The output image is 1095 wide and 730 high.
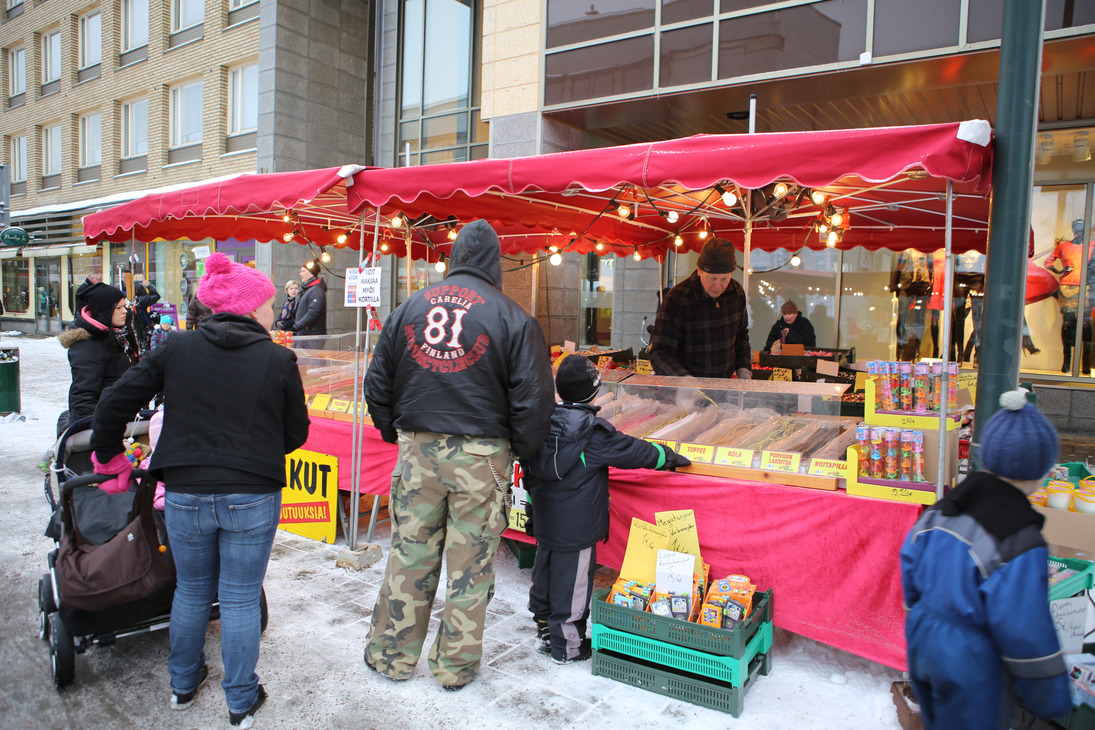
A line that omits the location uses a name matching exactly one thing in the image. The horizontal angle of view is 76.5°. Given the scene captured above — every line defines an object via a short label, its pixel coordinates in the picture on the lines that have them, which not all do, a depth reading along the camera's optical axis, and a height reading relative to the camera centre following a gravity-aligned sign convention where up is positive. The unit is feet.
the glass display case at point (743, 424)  12.19 -1.90
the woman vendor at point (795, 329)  33.37 +0.15
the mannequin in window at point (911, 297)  35.96 +2.06
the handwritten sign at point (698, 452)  12.69 -2.28
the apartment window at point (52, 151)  75.10 +16.98
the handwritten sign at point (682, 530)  12.01 -3.50
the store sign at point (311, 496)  17.31 -4.62
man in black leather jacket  10.28 -1.74
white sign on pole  16.07 +0.68
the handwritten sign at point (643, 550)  11.89 -3.86
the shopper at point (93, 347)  18.53 -1.06
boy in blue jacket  6.06 -2.31
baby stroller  10.06 -3.86
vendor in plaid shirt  19.47 -0.03
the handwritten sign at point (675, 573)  11.03 -3.93
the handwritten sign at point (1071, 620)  9.27 -3.73
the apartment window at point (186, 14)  58.23 +25.19
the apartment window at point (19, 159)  80.02 +16.99
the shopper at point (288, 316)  31.53 -0.06
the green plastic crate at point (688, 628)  9.97 -4.52
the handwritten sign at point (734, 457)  12.37 -2.28
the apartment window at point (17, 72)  79.30 +26.94
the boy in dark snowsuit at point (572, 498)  11.34 -2.87
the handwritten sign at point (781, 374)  25.68 -1.57
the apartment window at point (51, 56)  74.48 +27.07
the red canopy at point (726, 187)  10.40 +3.11
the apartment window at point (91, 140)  69.41 +16.91
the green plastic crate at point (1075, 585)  9.31 -3.27
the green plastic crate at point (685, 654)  10.05 -4.95
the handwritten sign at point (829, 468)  11.62 -2.27
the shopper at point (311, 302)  29.09 +0.57
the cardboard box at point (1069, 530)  10.00 -2.74
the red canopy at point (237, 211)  16.53 +3.00
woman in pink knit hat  9.29 -1.91
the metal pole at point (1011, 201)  10.12 +2.06
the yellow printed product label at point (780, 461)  12.00 -2.26
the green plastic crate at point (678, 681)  10.07 -5.37
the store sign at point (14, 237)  43.21 +4.35
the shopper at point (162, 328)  32.22 -0.81
